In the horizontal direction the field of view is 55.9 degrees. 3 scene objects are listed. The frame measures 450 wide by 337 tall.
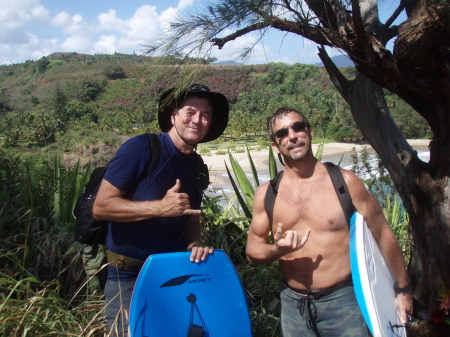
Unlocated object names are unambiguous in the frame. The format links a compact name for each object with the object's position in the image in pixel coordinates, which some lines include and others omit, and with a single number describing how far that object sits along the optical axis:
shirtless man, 1.88
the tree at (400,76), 2.06
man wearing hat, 1.76
